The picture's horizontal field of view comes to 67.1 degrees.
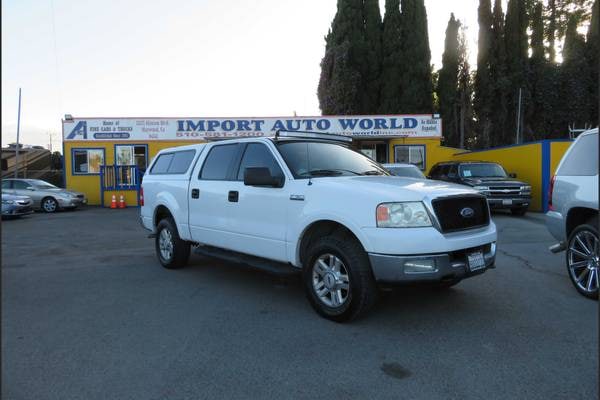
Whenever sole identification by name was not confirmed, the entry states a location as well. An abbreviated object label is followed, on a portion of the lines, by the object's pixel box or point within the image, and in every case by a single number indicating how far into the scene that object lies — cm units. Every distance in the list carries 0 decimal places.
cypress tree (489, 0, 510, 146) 3238
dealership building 2039
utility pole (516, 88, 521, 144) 3080
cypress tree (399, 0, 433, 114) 3262
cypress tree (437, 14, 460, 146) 3412
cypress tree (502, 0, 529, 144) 3212
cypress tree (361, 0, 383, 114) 3338
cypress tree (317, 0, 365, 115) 3209
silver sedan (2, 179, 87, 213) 1778
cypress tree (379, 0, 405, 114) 3300
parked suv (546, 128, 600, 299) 493
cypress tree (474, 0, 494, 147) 3300
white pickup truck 404
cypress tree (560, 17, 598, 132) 3060
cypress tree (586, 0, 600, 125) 3000
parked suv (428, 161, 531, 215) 1352
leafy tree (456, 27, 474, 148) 3488
